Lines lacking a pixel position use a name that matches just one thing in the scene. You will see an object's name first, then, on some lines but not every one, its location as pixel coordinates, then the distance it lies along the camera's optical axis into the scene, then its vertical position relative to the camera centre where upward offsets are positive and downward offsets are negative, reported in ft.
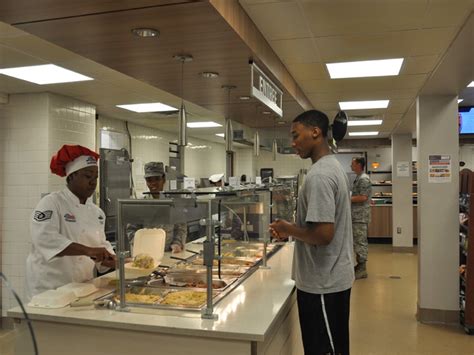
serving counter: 5.90 -2.10
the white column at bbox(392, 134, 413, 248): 28.63 -1.53
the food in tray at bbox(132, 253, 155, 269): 7.57 -1.43
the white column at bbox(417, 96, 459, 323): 14.42 -1.52
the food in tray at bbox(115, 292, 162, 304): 7.05 -1.95
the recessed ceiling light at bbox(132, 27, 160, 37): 7.61 +2.61
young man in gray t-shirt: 6.61 -0.96
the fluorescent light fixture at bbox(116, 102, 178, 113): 17.62 +3.04
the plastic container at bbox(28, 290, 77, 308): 6.84 -1.89
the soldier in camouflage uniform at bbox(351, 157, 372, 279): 20.51 -1.39
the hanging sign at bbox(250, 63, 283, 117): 9.29 +2.10
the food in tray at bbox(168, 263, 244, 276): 8.69 -1.81
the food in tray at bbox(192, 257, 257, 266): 9.96 -1.89
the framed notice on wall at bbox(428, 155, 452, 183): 14.44 +0.32
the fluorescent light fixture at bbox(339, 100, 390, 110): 18.34 +3.23
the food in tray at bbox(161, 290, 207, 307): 6.93 -1.95
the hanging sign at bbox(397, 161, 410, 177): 28.76 +0.70
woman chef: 7.85 -0.99
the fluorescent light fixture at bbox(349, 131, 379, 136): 31.40 +3.32
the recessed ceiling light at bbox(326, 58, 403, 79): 12.08 +3.23
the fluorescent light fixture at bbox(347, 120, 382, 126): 24.35 +3.22
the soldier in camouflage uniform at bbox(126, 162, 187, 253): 7.55 -0.83
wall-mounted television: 18.52 +2.49
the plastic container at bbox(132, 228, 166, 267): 7.79 -1.16
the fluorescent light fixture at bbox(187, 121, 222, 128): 23.48 +3.04
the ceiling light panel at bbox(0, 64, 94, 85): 12.34 +3.16
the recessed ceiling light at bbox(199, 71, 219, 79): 10.55 +2.59
